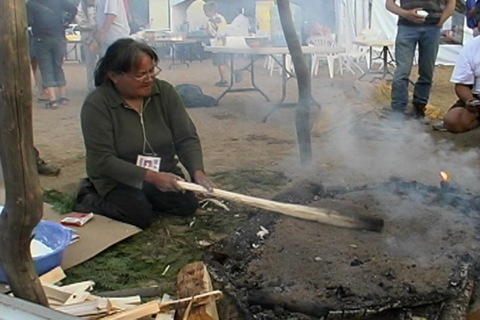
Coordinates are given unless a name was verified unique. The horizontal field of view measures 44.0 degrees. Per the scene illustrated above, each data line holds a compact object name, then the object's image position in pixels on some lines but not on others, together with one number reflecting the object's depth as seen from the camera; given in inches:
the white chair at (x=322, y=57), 319.0
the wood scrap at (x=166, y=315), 92.4
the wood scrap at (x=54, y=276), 111.4
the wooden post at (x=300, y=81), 175.8
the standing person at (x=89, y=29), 301.6
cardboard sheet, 126.2
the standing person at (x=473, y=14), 258.3
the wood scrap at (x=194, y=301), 87.7
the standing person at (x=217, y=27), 395.5
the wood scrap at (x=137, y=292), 109.0
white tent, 397.7
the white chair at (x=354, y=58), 445.8
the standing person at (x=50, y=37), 293.3
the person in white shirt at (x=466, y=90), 198.5
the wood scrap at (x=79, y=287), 105.3
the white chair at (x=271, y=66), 452.1
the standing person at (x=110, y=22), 277.4
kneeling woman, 132.3
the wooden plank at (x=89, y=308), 89.6
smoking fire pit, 86.8
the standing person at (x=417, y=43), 240.5
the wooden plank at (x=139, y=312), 85.2
